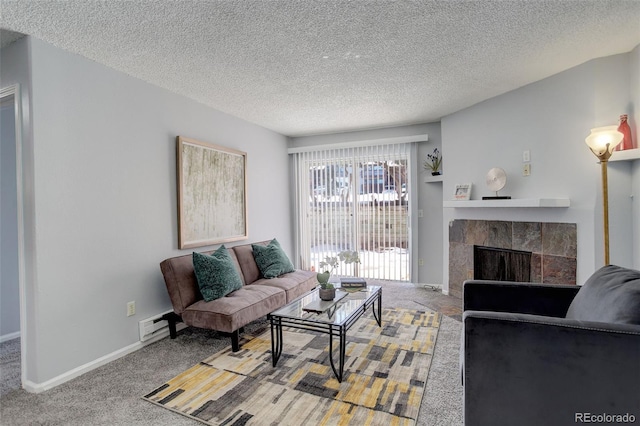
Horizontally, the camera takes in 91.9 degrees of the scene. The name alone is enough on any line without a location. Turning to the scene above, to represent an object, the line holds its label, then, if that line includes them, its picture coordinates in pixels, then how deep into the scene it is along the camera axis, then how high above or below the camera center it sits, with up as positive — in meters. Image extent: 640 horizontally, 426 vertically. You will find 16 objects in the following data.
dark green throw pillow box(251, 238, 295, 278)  3.78 -0.62
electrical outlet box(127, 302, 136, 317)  2.69 -0.83
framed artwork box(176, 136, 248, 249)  3.24 +0.21
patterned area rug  1.79 -1.18
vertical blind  4.73 +0.04
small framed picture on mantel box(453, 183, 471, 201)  3.84 +0.20
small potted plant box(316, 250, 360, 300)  2.64 -0.62
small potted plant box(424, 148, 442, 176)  4.40 +0.66
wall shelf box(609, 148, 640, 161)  2.43 +0.40
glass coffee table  2.16 -0.80
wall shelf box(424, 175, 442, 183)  4.32 +0.42
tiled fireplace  2.96 -0.42
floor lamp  2.40 +0.46
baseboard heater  2.77 -1.05
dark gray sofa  1.21 -0.65
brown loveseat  2.60 -0.82
